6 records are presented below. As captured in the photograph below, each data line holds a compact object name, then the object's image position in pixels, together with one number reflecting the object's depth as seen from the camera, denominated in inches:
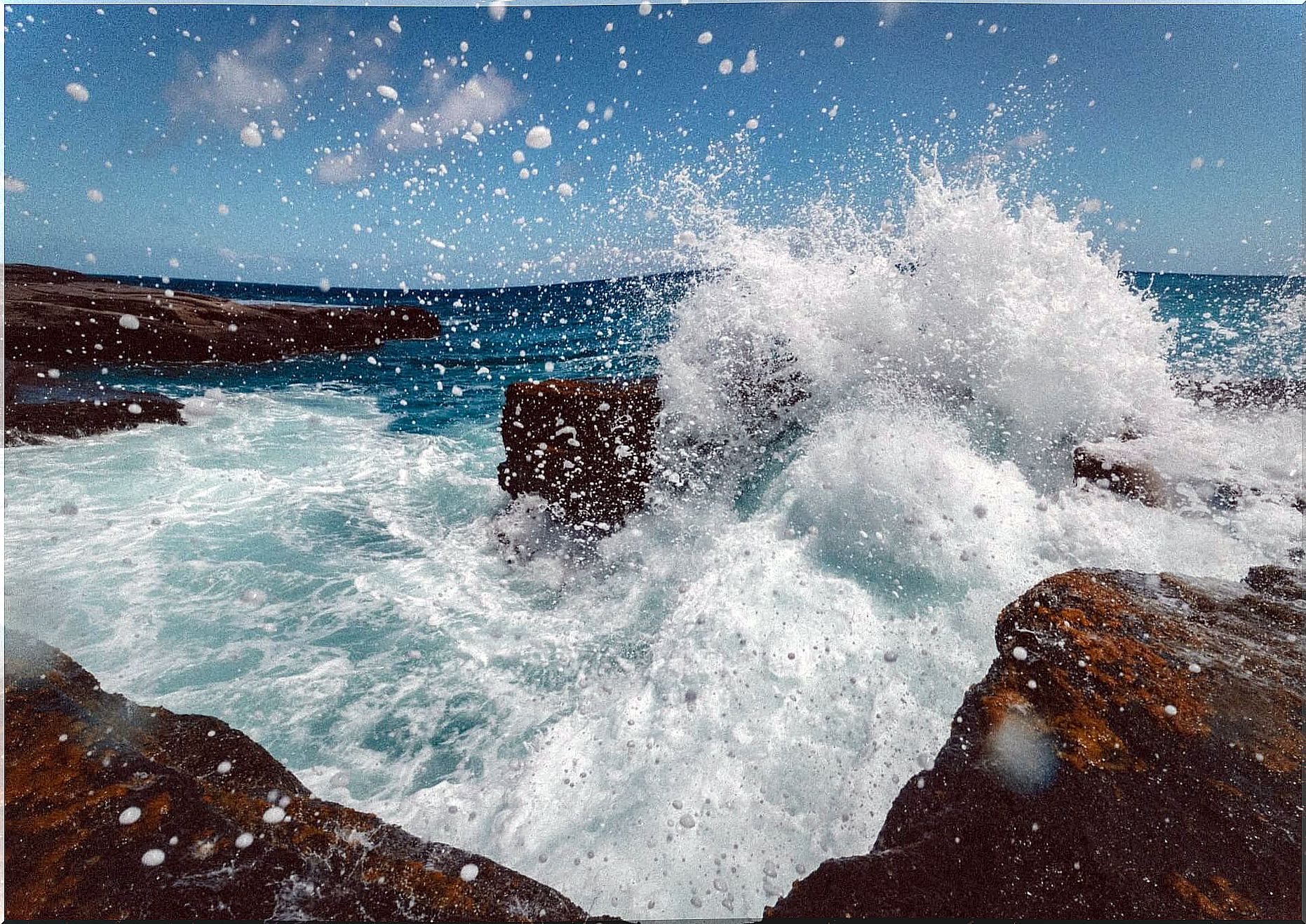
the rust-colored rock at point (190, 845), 51.1
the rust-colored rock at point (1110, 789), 51.0
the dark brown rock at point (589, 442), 184.7
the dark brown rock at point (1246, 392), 200.1
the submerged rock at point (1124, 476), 145.6
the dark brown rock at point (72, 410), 259.3
